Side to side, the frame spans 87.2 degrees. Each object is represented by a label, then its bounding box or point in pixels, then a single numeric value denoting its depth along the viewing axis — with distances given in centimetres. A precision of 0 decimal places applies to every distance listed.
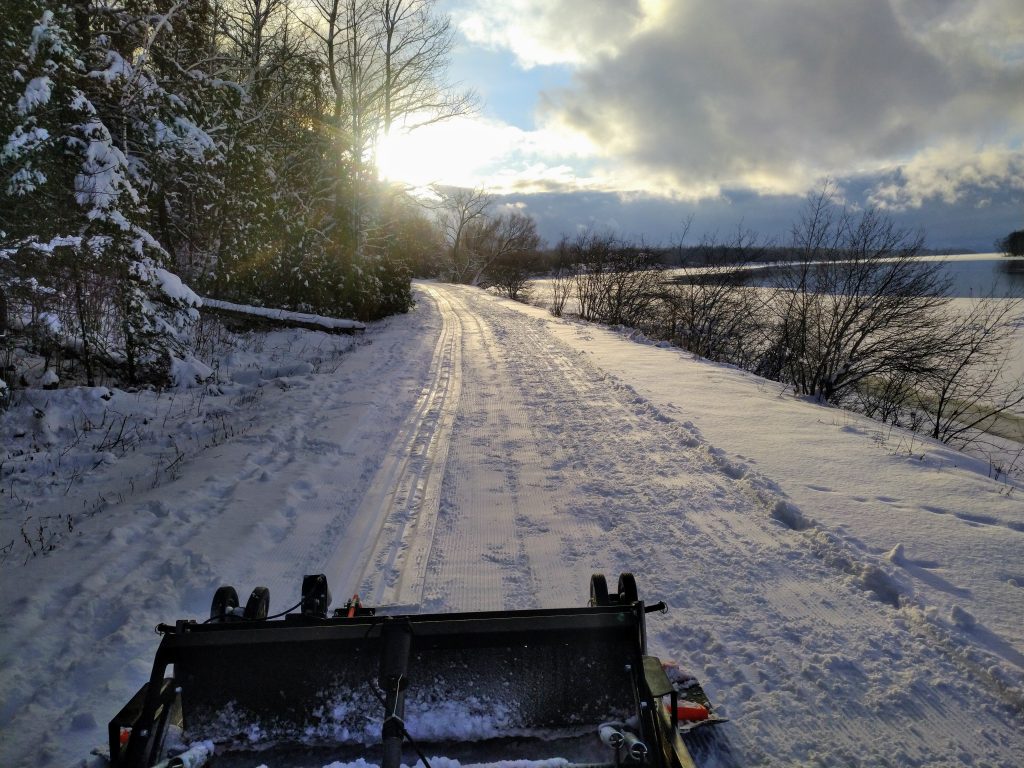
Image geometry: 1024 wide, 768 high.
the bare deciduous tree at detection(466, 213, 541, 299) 5581
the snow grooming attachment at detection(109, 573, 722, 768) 204
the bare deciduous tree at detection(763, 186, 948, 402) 1038
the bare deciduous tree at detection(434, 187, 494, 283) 6066
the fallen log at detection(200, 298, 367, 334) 1407
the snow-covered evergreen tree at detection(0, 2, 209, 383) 676
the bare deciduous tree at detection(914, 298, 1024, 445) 990
